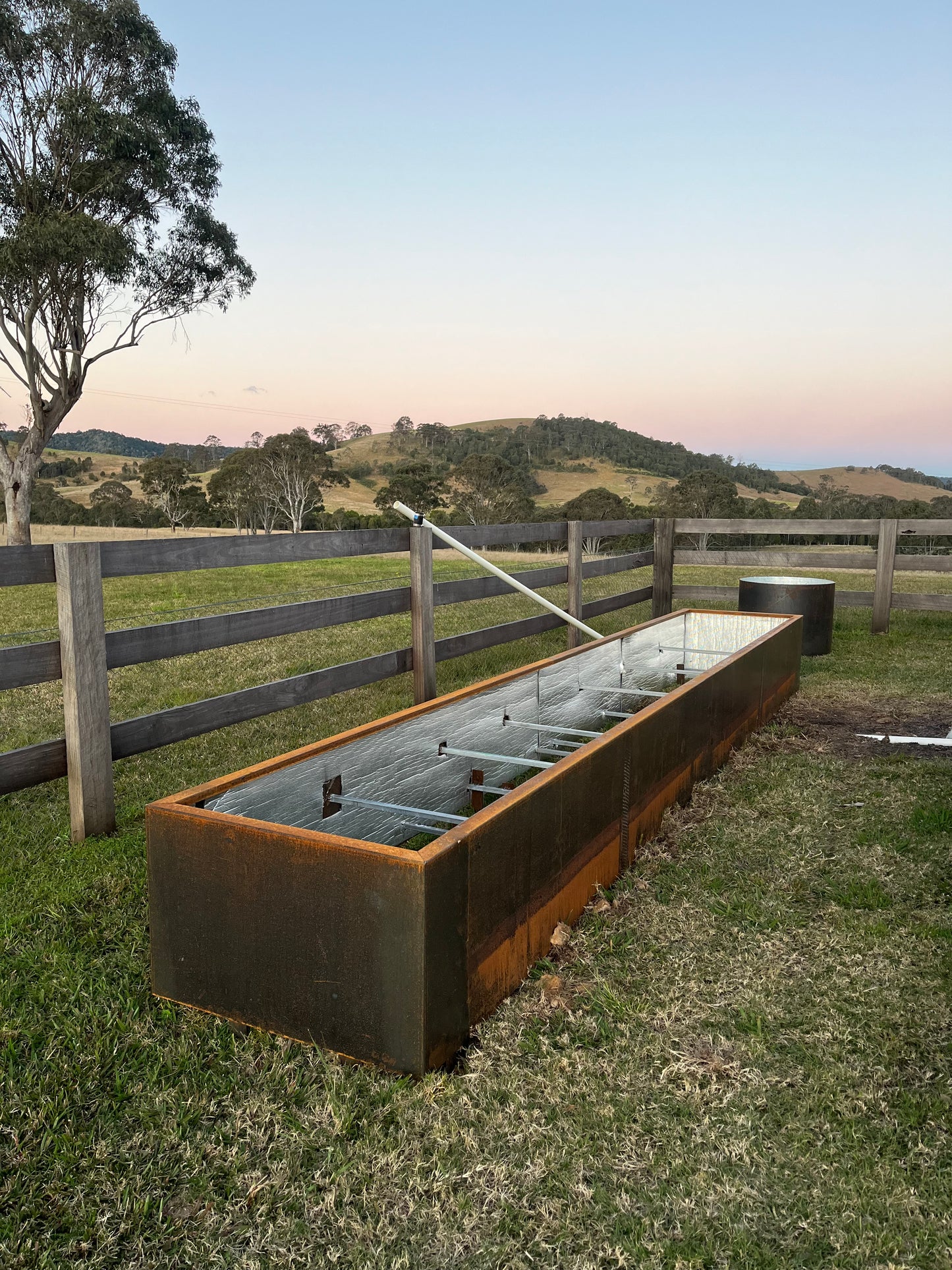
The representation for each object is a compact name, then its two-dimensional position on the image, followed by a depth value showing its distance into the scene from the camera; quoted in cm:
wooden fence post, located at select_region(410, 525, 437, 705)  481
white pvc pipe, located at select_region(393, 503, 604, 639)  465
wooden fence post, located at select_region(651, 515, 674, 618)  889
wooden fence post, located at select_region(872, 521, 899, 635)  827
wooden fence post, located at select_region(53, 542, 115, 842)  309
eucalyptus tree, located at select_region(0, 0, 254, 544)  2031
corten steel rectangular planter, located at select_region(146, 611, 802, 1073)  183
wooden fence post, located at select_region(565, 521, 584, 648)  690
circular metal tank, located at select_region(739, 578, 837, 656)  732
